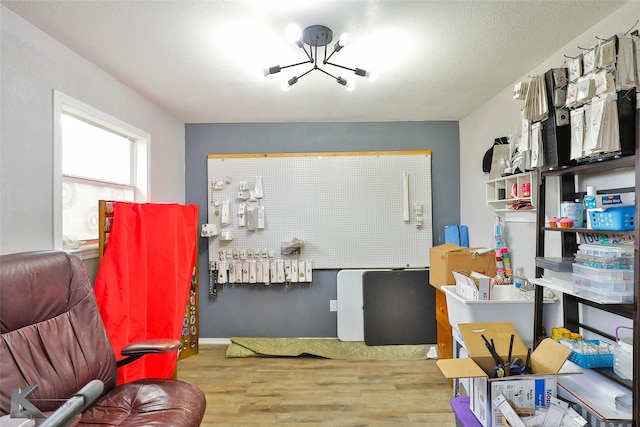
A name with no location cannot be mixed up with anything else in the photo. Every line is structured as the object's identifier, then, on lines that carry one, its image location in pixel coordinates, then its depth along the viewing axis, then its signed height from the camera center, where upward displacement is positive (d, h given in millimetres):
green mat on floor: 3059 -1331
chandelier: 1578 +1040
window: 1900 +435
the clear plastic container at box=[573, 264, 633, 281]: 1347 -262
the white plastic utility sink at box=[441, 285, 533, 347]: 1979 -620
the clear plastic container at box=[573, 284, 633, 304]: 1327 -359
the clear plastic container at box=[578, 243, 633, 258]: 1362 -162
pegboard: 3406 +65
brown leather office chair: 1336 -606
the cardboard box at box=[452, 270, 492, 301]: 2008 -475
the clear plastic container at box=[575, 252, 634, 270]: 1354 -211
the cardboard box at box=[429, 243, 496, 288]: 2578 -376
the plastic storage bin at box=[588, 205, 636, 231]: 1361 -12
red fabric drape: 2039 -425
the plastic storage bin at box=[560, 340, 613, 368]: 1489 -699
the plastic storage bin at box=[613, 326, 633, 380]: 1368 -651
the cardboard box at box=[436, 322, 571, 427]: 1284 -691
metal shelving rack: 1245 -214
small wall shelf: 2154 +184
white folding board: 3325 -944
